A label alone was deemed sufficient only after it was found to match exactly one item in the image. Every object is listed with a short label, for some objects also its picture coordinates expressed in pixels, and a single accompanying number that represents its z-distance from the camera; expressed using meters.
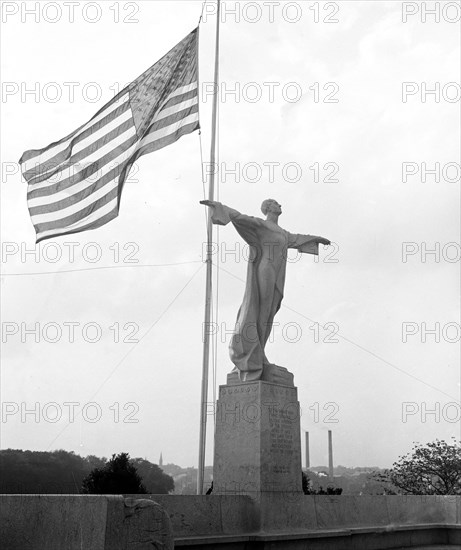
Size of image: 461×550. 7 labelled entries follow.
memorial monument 11.32
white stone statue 12.03
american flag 14.25
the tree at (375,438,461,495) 26.70
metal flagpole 16.66
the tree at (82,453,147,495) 18.53
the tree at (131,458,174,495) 37.12
